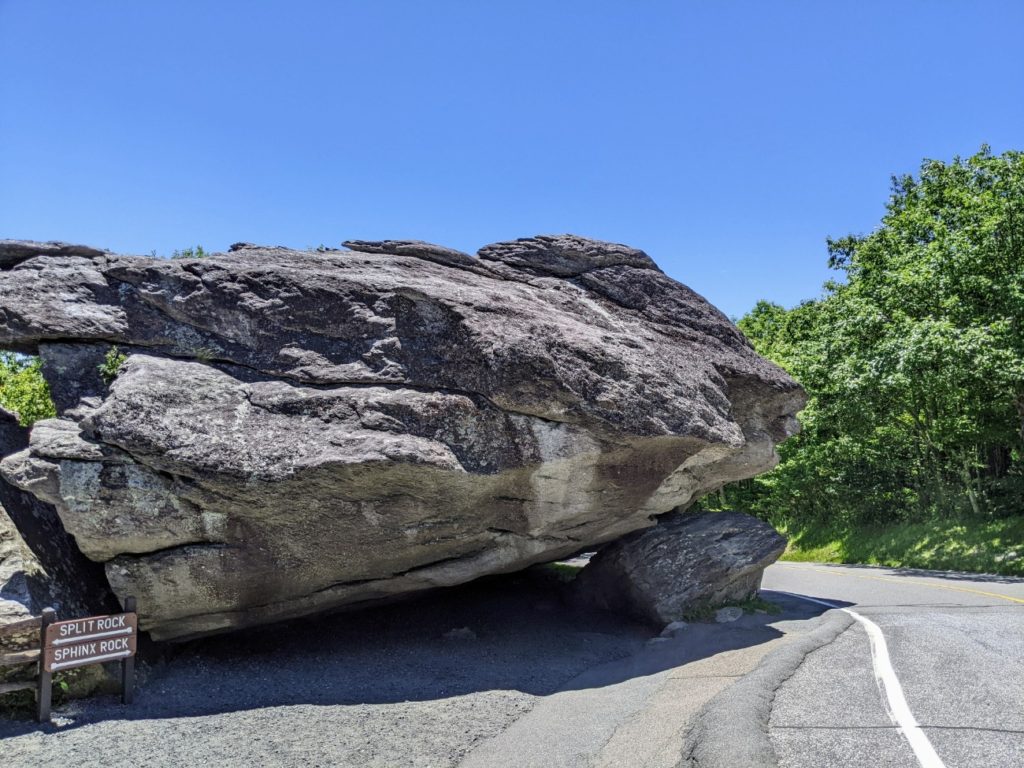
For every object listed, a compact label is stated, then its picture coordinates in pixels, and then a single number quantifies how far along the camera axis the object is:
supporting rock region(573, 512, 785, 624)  12.73
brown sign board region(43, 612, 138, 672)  8.33
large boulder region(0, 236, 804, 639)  9.37
